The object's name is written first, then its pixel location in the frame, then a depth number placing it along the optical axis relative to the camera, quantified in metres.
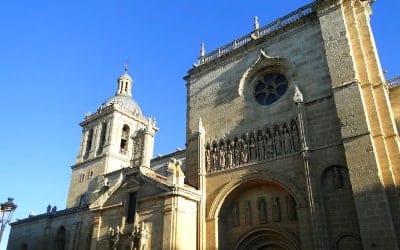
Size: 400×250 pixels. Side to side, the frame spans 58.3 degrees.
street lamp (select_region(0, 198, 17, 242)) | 13.17
